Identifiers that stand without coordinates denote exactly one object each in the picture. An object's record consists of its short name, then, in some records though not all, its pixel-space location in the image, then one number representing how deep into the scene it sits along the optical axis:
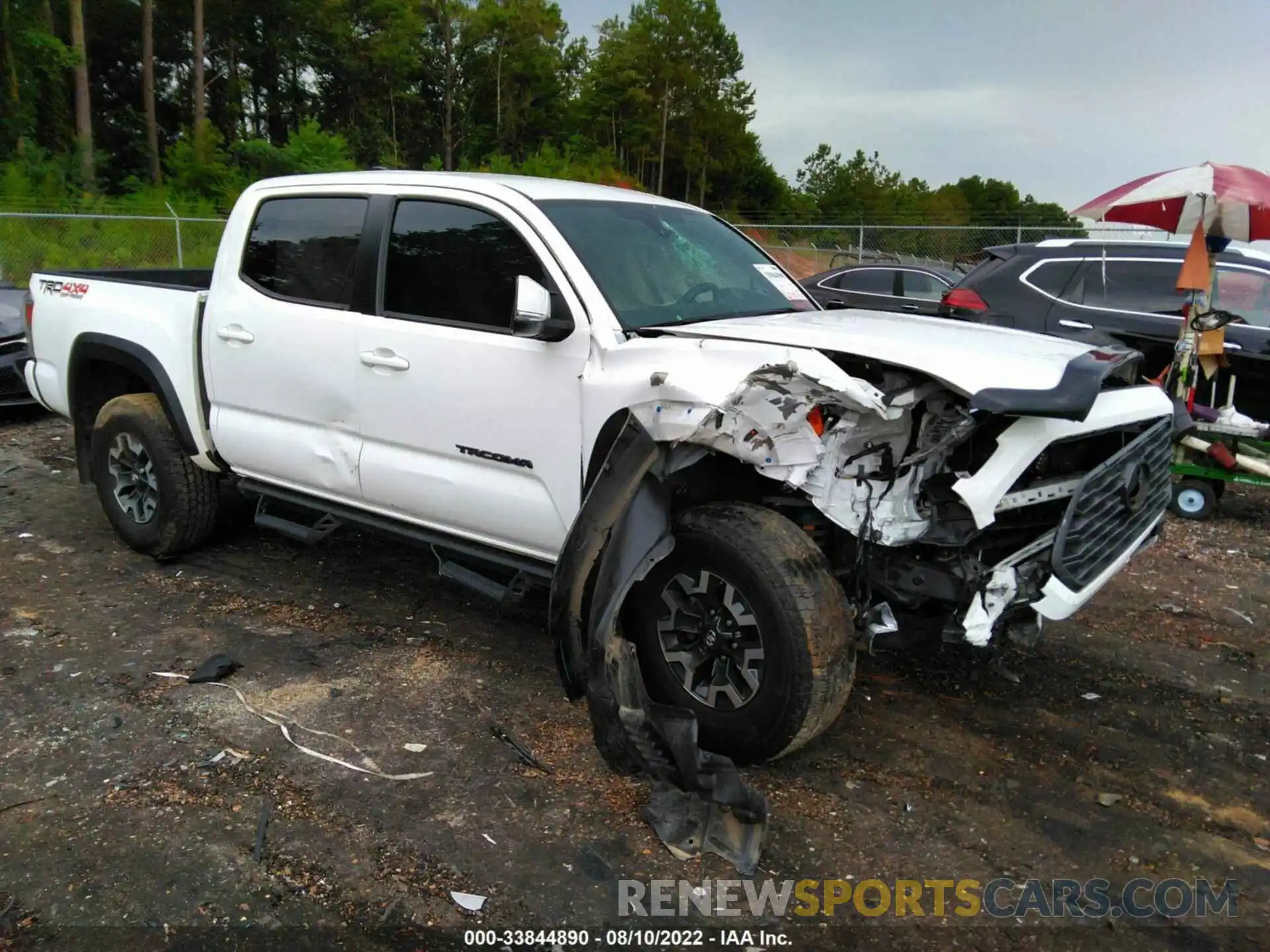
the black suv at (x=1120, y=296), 6.91
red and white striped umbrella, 6.15
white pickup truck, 3.04
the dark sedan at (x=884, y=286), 11.24
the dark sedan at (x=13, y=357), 8.79
